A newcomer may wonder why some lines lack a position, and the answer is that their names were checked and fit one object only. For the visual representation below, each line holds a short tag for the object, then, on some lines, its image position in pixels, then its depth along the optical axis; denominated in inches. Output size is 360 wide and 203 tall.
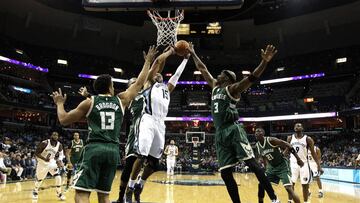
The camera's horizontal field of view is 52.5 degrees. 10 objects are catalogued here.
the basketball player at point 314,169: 473.2
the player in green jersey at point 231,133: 217.8
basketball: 261.7
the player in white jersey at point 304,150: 345.0
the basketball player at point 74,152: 459.2
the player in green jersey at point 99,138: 167.0
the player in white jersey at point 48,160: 401.1
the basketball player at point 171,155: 916.2
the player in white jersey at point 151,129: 240.8
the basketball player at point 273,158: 310.7
